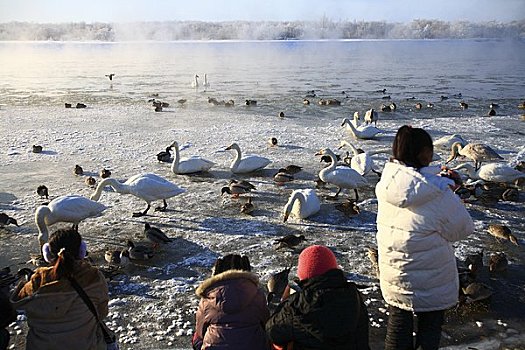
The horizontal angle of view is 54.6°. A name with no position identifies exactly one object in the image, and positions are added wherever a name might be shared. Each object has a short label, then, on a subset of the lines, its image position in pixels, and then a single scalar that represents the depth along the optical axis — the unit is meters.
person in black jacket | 2.92
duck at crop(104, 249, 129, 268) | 6.29
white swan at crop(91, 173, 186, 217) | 7.98
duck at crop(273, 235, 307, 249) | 6.75
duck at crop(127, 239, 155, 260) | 6.41
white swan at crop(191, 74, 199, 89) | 27.80
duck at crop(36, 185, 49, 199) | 8.96
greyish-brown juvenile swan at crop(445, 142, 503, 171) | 10.55
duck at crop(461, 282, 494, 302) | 5.23
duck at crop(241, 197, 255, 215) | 8.29
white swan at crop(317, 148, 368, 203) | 8.77
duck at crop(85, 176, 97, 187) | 9.76
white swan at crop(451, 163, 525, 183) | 9.28
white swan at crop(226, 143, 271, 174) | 10.52
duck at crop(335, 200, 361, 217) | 8.00
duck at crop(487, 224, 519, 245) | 6.99
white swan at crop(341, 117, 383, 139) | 14.16
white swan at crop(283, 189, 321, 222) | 7.89
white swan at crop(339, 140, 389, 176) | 9.68
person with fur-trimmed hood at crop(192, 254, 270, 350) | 3.24
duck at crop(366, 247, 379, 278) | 6.16
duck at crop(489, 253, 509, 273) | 6.08
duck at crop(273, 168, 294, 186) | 9.82
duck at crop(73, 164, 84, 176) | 10.58
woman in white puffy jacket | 3.36
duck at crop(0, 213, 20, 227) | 7.45
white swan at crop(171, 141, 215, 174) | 10.41
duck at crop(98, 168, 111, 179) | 10.23
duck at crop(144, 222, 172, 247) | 6.82
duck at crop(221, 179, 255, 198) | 8.92
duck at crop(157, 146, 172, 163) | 11.50
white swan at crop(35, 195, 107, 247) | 6.71
